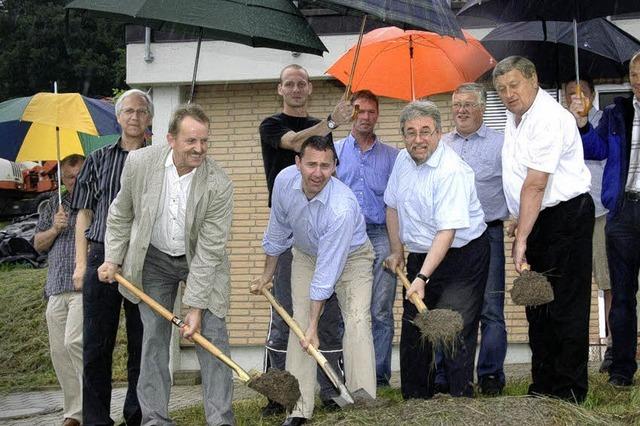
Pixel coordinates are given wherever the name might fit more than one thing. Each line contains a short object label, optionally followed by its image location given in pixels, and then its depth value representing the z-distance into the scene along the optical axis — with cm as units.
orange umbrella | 848
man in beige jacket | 661
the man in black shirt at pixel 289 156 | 717
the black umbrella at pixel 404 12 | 658
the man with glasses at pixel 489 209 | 755
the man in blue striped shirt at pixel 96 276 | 701
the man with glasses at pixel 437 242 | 668
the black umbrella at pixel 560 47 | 884
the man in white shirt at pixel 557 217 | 652
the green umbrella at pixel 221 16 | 668
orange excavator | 2728
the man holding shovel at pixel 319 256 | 674
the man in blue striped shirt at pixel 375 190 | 780
